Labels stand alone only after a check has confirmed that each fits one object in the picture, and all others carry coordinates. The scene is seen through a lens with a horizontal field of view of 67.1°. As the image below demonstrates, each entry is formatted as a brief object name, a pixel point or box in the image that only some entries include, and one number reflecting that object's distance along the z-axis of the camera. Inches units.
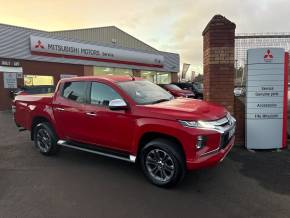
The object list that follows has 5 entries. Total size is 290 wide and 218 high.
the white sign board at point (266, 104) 200.0
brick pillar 213.6
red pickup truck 132.6
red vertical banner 200.7
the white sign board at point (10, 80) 552.1
